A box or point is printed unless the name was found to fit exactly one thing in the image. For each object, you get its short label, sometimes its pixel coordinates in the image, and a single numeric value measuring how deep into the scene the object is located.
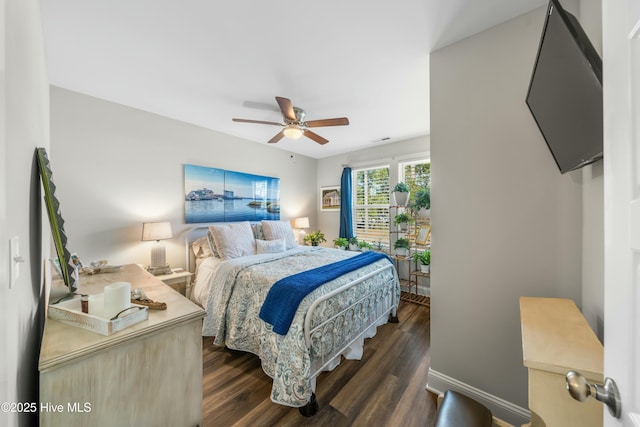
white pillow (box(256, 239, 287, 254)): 3.31
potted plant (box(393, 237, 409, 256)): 3.68
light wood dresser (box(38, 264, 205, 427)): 0.80
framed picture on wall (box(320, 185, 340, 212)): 4.93
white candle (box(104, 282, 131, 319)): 0.98
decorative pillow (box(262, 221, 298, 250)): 3.68
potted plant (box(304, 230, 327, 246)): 4.57
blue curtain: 4.61
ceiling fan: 2.21
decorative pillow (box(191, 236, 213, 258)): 3.13
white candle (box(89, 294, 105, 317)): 1.00
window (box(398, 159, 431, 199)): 3.82
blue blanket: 1.73
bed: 1.65
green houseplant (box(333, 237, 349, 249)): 4.39
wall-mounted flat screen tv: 0.82
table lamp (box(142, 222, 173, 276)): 2.70
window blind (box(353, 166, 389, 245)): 4.36
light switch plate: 0.59
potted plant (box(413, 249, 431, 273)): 3.46
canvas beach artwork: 3.27
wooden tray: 0.92
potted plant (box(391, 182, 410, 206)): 3.51
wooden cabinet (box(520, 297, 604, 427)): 0.70
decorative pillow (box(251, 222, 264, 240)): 3.65
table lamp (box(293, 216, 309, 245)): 4.58
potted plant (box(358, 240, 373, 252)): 4.39
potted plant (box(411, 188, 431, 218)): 3.36
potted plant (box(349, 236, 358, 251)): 4.41
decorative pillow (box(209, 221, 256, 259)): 2.93
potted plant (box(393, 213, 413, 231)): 3.72
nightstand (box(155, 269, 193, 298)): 2.64
